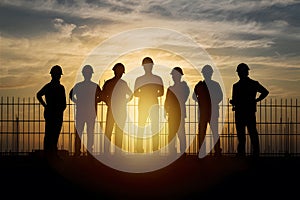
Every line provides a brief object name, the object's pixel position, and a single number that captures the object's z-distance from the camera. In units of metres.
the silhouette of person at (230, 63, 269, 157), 9.09
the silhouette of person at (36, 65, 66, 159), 8.75
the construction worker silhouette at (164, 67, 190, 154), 9.40
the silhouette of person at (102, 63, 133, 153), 9.03
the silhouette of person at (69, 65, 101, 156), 9.11
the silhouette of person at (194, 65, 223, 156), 9.41
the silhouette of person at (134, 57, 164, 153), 9.17
